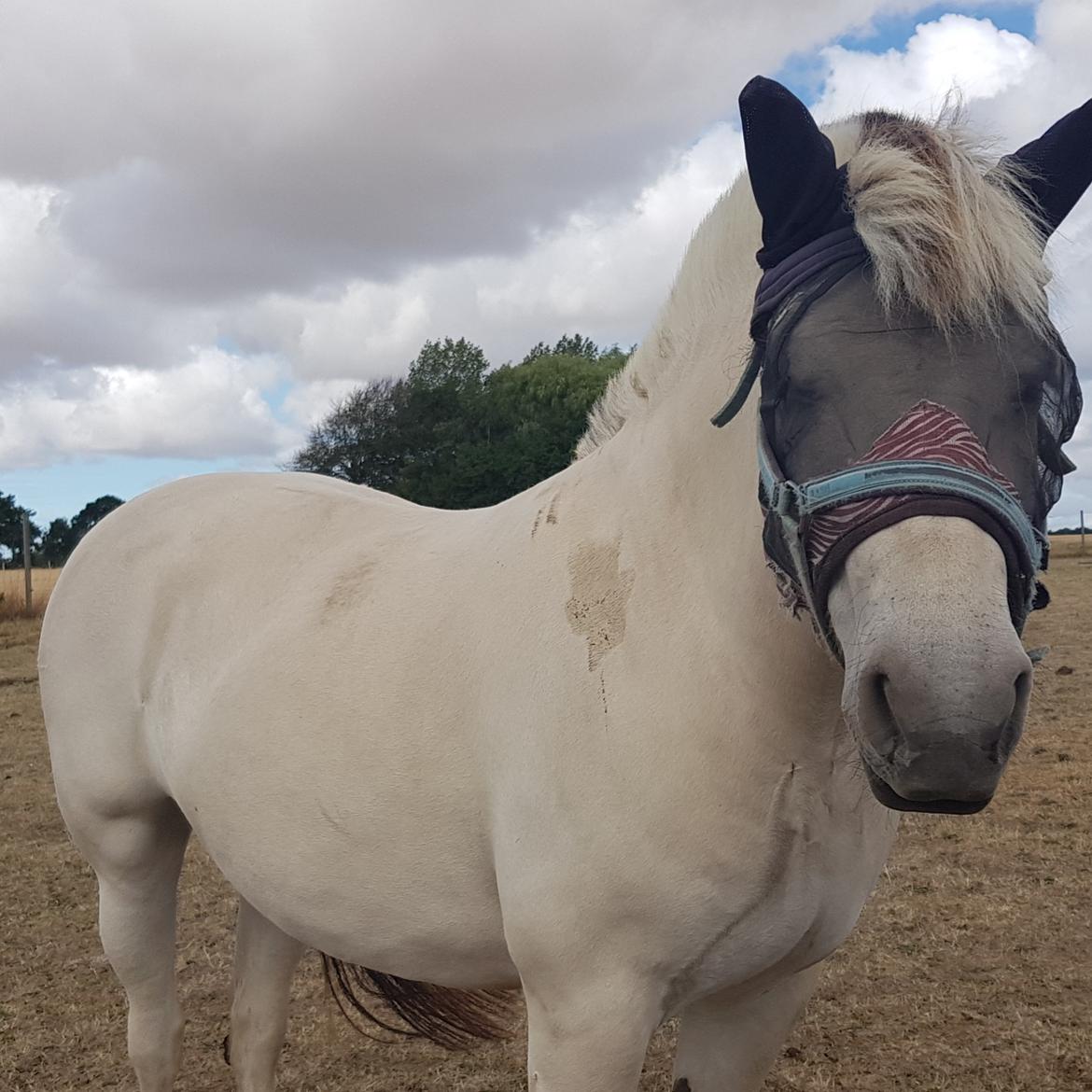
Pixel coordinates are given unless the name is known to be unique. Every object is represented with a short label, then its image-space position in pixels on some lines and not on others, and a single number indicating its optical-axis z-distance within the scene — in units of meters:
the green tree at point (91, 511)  33.41
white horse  1.11
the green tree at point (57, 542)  27.09
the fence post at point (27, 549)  15.28
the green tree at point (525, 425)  20.11
